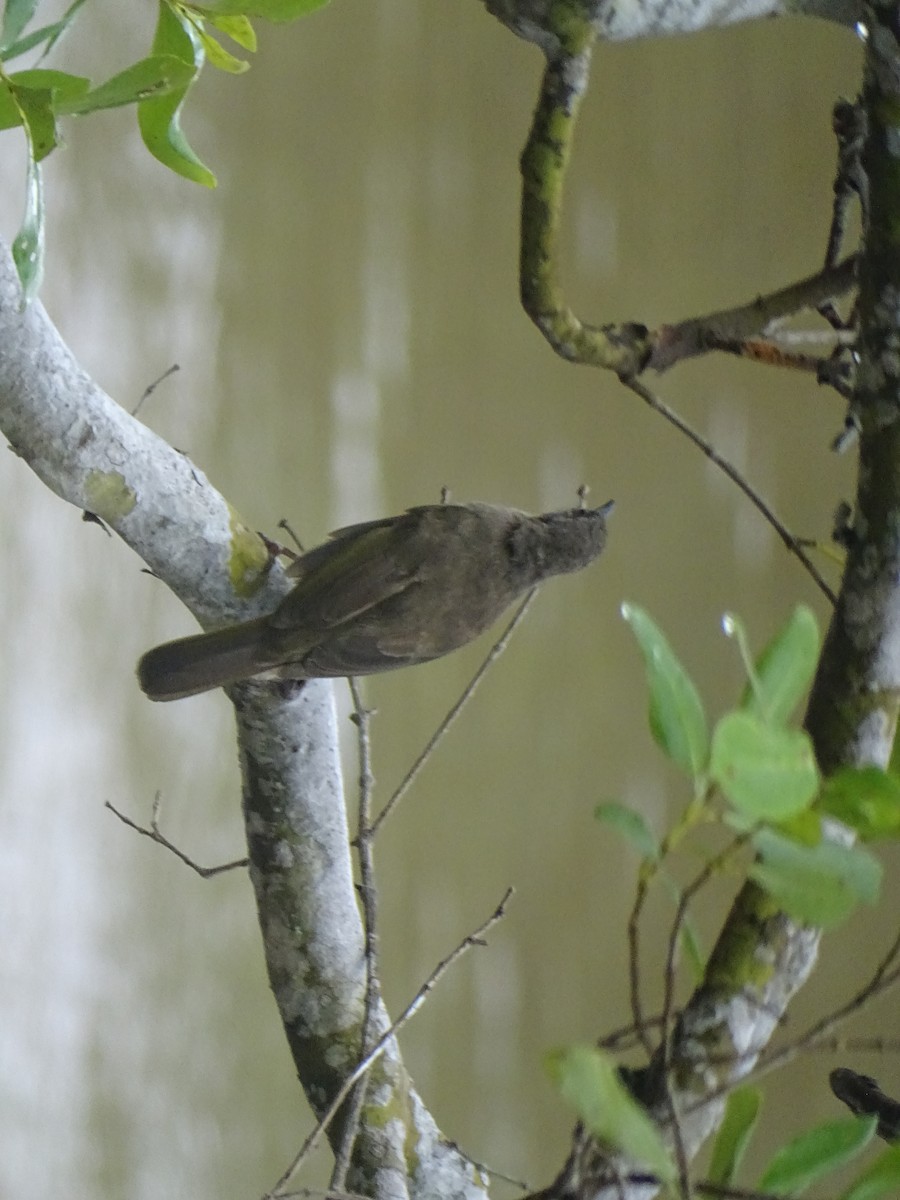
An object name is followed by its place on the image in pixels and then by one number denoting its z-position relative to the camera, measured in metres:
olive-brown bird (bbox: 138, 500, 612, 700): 8.69
